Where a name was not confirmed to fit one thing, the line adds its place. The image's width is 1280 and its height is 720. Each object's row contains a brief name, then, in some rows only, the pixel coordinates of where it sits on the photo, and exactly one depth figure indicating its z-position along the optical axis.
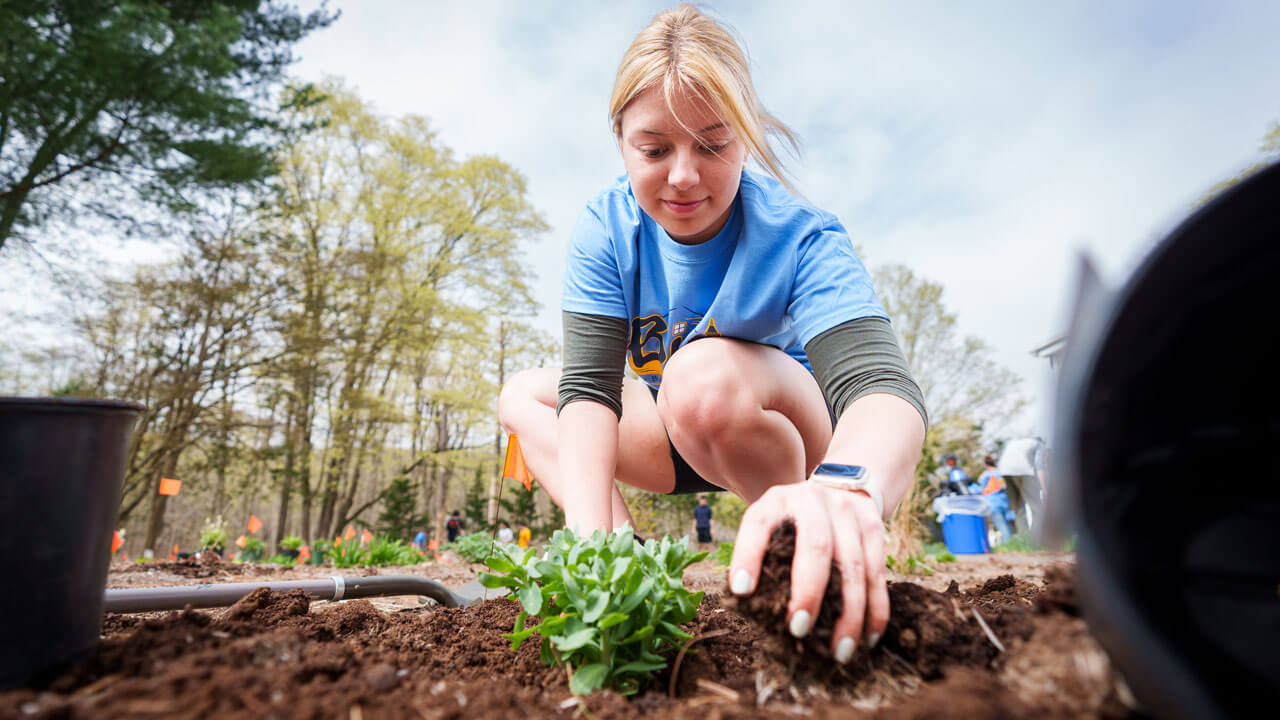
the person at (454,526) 15.63
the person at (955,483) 11.79
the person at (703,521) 14.72
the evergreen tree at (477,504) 17.55
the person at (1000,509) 12.19
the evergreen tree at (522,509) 16.97
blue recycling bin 8.10
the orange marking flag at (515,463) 2.46
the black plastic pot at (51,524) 0.72
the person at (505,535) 11.16
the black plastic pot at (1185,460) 0.50
